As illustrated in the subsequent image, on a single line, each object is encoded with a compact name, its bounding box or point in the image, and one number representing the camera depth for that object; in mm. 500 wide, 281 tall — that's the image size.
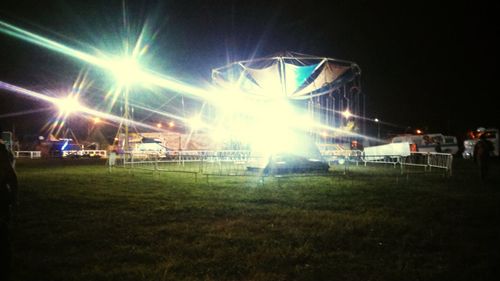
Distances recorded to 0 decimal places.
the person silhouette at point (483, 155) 16016
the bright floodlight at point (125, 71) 26109
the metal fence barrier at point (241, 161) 19594
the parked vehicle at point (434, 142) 37125
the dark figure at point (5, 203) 4707
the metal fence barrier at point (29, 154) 43294
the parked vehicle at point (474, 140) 33156
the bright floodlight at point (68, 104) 54078
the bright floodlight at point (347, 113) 24328
